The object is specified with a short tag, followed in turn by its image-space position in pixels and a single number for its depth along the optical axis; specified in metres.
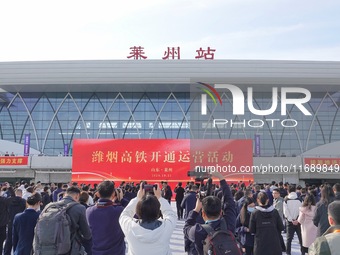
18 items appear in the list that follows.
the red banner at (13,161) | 30.45
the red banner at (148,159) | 27.25
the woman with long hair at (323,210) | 6.01
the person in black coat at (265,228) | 5.31
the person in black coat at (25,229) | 4.94
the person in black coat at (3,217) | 7.04
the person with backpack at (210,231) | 3.05
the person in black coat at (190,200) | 10.81
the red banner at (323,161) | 28.73
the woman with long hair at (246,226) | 6.32
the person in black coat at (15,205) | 8.02
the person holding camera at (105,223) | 4.12
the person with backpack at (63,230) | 3.79
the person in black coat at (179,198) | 15.30
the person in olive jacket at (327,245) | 2.51
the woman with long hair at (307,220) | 7.18
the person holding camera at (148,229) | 3.15
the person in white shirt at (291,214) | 8.51
